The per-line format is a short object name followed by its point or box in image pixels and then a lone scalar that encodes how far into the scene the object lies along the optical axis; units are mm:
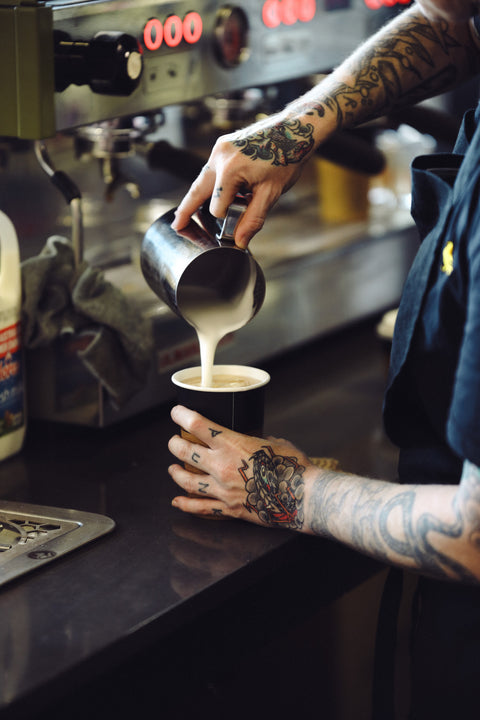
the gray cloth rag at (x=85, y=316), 1680
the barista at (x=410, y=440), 1386
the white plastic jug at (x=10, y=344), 1637
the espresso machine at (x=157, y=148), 1567
